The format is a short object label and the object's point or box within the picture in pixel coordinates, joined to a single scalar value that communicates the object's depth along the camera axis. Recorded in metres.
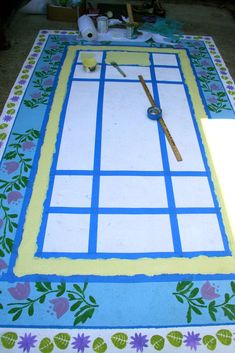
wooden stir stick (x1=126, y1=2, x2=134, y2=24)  2.81
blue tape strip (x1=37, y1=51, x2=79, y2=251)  1.47
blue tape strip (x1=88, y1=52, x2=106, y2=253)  1.48
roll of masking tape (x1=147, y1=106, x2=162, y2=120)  2.01
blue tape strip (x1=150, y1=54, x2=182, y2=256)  1.49
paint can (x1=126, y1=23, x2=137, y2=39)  2.72
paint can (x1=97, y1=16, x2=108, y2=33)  2.75
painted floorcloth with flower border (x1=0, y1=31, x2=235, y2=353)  1.26
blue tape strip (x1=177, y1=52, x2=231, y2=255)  1.50
